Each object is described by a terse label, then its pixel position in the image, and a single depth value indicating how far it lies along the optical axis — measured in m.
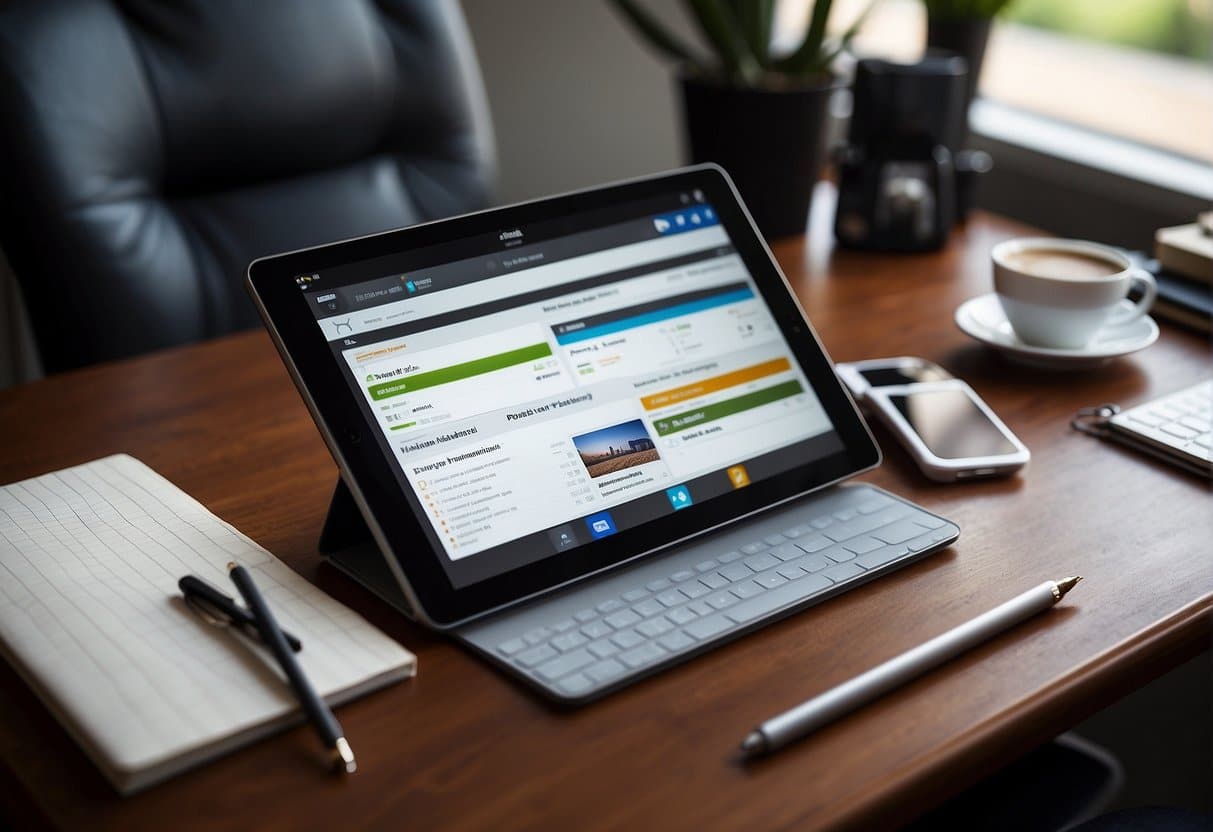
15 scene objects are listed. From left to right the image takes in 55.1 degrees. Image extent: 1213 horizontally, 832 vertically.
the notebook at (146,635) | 0.60
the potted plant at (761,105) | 1.43
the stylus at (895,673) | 0.61
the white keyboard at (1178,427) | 0.93
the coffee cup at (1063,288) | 1.06
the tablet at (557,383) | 0.72
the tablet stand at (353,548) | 0.75
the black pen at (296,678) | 0.60
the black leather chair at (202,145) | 1.24
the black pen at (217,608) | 0.67
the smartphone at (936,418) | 0.91
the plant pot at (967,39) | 1.55
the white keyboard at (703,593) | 0.68
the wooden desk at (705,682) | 0.58
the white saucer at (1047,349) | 1.09
